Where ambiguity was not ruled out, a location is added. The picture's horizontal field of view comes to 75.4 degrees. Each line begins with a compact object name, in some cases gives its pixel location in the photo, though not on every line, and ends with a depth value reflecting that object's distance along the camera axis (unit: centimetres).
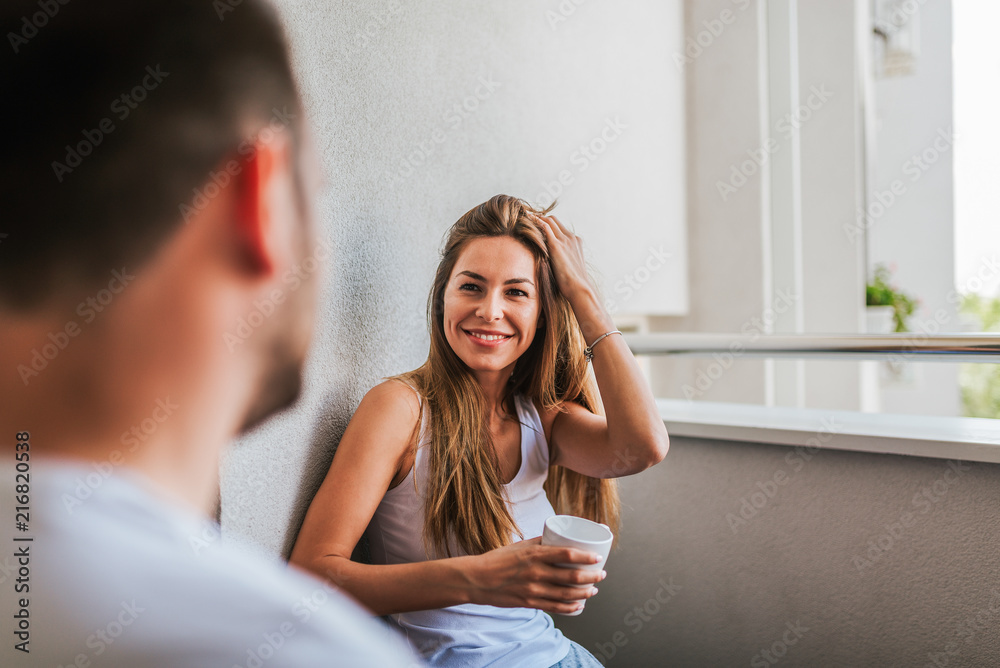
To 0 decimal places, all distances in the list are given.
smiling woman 93
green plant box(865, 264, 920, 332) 390
